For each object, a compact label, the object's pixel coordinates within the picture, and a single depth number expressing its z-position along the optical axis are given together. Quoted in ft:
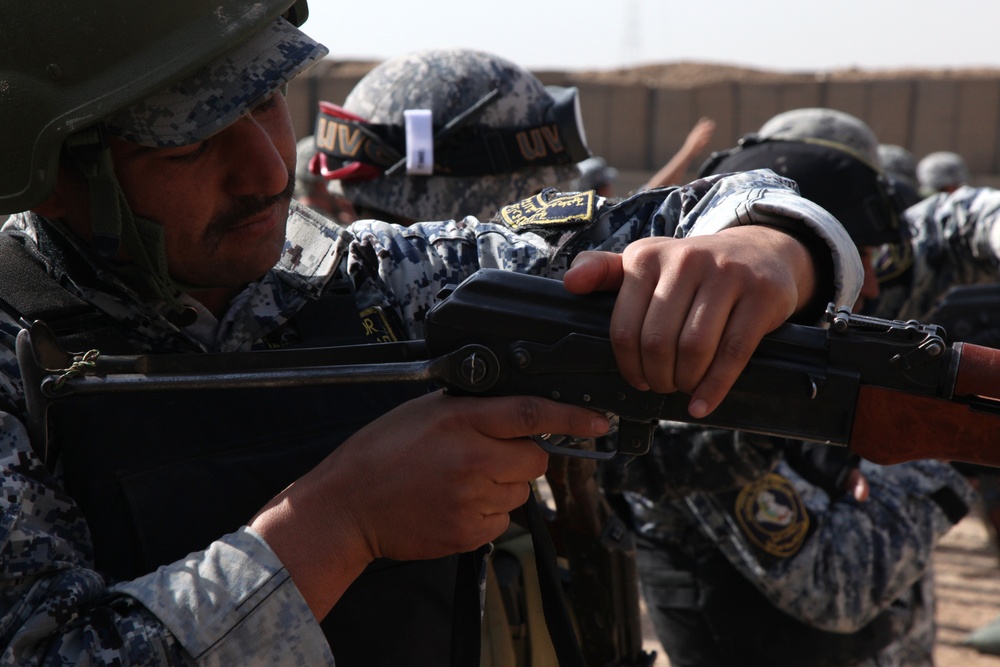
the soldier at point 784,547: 8.21
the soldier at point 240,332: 3.69
